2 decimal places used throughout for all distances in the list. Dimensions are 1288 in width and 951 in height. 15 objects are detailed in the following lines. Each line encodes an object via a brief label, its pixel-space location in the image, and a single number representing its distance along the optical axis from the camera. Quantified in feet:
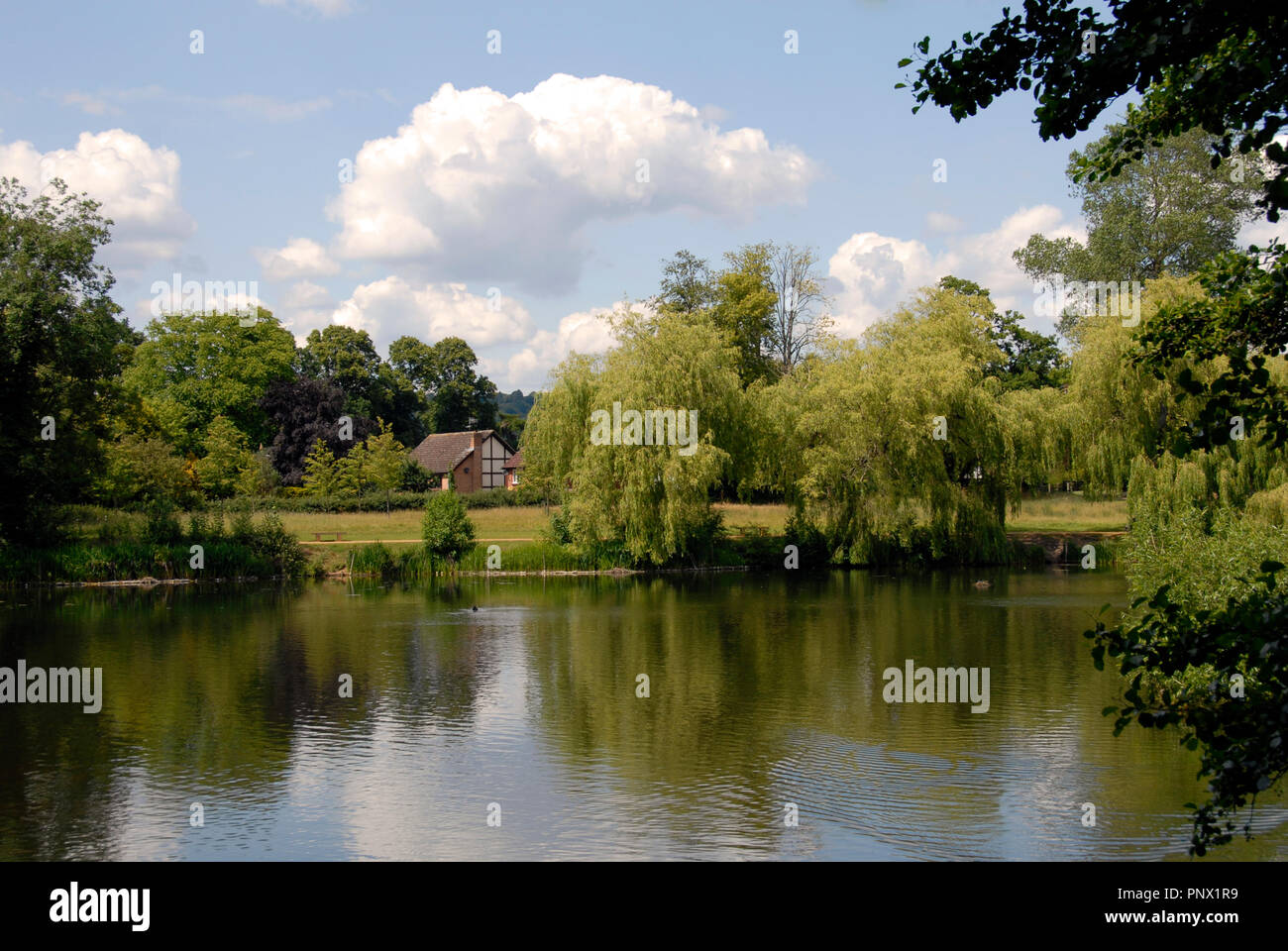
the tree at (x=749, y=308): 207.62
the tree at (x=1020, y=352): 219.80
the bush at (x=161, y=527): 137.08
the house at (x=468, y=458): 263.08
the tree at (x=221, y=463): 174.40
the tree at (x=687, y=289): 216.54
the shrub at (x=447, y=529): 142.10
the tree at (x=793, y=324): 214.69
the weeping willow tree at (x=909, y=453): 137.28
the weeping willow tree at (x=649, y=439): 134.62
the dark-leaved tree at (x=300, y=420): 238.27
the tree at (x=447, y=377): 319.06
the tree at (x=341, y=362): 299.79
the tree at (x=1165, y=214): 166.30
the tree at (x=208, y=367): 235.20
